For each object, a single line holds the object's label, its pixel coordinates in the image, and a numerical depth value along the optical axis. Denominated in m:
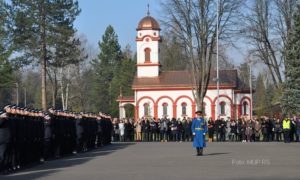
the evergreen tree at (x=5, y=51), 44.06
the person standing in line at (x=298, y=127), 42.78
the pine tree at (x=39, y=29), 60.84
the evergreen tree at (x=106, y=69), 104.44
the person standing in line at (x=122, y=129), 47.94
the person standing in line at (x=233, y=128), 46.59
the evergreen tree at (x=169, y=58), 101.88
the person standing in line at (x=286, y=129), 41.28
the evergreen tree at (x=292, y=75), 53.69
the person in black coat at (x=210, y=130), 46.19
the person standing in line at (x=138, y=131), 48.44
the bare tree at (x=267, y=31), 62.81
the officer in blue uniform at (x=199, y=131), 27.11
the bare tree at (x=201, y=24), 62.03
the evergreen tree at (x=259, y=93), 100.44
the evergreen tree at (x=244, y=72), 114.95
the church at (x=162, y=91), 84.00
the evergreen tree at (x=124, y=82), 96.64
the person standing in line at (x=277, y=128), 44.50
